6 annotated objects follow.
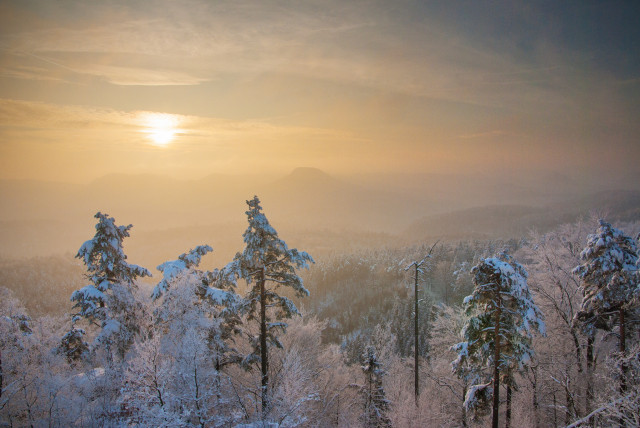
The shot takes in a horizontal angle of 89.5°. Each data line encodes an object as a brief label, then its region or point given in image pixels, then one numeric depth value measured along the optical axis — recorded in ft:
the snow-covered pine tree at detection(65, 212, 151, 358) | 52.08
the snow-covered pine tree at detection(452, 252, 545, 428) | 39.70
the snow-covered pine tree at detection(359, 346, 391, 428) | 67.36
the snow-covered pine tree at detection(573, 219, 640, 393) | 47.88
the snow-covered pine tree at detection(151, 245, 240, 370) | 46.83
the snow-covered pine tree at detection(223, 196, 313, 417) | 43.58
